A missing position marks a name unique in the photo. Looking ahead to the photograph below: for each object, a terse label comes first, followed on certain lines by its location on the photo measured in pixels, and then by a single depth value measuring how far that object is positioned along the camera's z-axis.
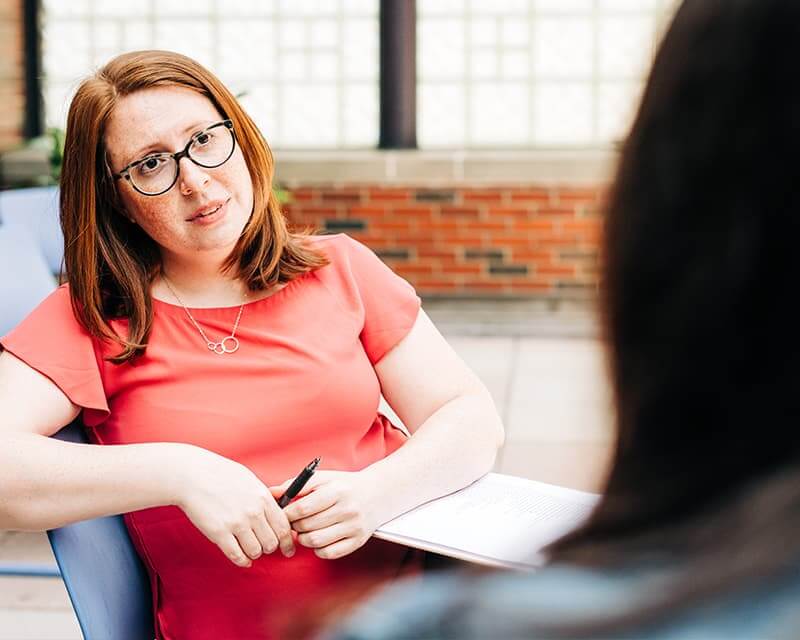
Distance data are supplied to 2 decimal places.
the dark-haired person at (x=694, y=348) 0.95
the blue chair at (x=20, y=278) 2.43
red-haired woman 1.85
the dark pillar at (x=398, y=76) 7.05
